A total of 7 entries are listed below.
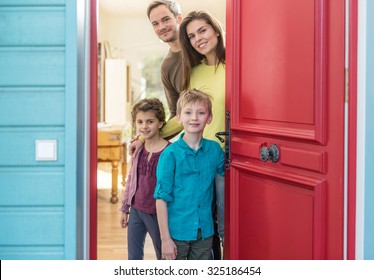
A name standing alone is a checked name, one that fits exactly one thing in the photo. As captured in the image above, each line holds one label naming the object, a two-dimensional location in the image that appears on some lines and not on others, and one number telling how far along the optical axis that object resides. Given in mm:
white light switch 2105
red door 1901
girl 3277
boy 2709
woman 3164
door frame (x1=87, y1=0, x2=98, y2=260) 2242
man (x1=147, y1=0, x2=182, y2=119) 3771
